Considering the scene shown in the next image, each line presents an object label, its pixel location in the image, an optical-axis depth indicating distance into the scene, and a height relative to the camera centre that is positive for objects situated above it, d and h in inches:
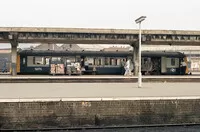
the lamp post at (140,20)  823.1 +118.6
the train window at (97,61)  1434.5 +31.6
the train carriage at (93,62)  1385.3 +27.4
